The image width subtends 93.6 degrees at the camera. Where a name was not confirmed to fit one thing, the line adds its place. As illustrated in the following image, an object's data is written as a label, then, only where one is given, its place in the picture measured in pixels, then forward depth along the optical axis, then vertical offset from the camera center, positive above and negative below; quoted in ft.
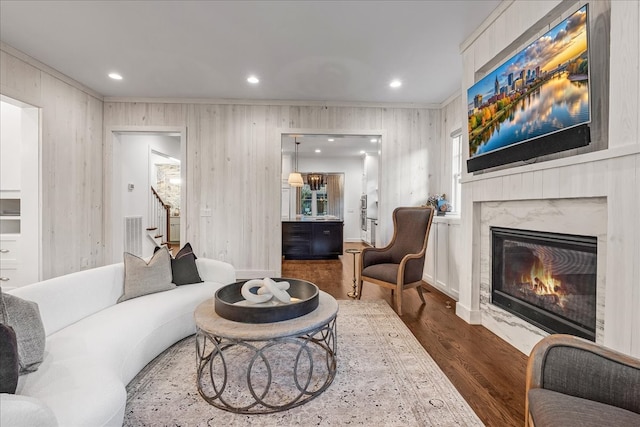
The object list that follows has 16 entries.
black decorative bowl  5.73 -2.00
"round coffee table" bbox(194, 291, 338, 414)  5.44 -3.62
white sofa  3.73 -2.42
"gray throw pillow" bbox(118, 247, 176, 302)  8.10 -1.86
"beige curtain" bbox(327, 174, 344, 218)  33.04 +1.70
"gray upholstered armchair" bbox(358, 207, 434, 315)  10.84 -1.84
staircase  20.29 -0.87
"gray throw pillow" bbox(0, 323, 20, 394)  3.40 -1.77
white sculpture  6.54 -1.85
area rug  5.26 -3.68
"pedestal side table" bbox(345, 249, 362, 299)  12.16 -3.58
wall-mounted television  5.72 +2.54
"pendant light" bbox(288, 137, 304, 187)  24.81 +2.43
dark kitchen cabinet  21.44 -2.14
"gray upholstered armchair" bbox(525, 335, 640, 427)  3.22 -2.14
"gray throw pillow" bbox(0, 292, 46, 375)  4.36 -1.83
